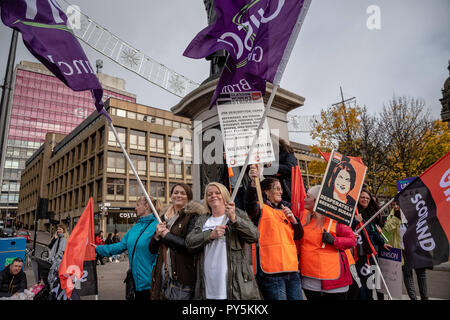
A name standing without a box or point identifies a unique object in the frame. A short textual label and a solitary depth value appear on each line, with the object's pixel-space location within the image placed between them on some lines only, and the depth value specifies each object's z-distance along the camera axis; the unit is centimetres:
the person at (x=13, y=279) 546
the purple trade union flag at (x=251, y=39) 325
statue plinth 637
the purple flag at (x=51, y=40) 334
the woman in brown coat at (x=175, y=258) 295
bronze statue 691
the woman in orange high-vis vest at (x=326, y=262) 326
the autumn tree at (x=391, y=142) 1808
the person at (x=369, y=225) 427
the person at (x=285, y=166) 482
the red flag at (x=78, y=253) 381
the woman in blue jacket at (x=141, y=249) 349
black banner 288
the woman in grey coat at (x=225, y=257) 274
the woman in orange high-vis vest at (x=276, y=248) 317
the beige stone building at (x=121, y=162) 4225
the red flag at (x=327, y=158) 425
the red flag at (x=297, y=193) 424
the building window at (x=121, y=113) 4408
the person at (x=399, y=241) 521
